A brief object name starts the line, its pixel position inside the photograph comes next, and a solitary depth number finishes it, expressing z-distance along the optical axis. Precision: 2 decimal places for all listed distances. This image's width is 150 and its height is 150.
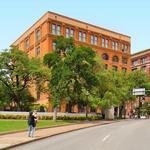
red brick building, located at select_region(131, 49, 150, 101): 141.15
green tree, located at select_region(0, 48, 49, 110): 61.47
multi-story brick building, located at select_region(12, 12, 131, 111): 82.44
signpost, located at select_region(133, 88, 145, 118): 74.24
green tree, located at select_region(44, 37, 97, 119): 51.31
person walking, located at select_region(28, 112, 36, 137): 22.72
